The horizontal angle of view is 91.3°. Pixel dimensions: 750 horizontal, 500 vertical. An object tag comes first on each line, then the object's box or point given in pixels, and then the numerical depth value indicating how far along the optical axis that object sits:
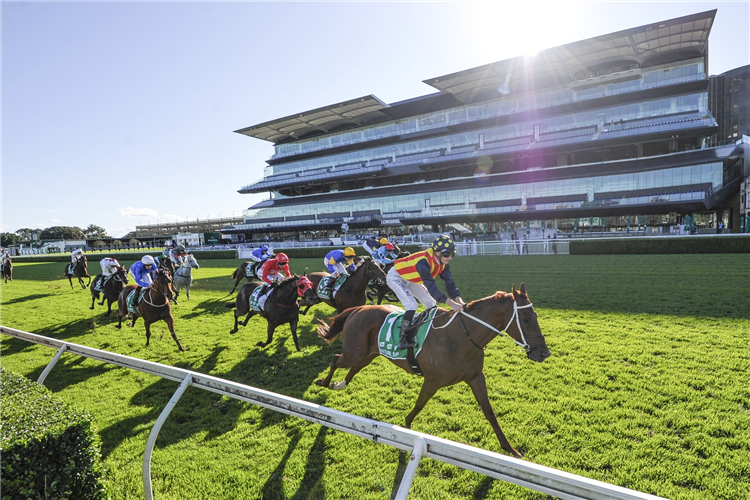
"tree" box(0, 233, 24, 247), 94.88
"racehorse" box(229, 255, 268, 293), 12.07
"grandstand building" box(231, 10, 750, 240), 34.59
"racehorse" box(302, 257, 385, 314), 7.55
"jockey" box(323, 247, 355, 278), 9.48
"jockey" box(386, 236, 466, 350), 4.02
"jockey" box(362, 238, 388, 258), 11.28
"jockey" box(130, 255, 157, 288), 7.86
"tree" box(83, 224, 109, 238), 130.38
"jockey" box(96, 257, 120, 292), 10.34
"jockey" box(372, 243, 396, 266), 10.42
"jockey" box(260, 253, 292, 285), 7.63
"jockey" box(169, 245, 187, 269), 12.94
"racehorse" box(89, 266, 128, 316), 10.05
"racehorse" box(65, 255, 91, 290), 15.81
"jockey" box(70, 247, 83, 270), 16.01
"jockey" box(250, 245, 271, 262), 11.53
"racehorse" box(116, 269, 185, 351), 7.15
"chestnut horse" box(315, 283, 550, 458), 3.45
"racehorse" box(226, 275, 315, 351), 6.69
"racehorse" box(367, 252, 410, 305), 9.17
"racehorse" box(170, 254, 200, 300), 12.07
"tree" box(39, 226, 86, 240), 109.00
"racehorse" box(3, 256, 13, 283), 20.41
